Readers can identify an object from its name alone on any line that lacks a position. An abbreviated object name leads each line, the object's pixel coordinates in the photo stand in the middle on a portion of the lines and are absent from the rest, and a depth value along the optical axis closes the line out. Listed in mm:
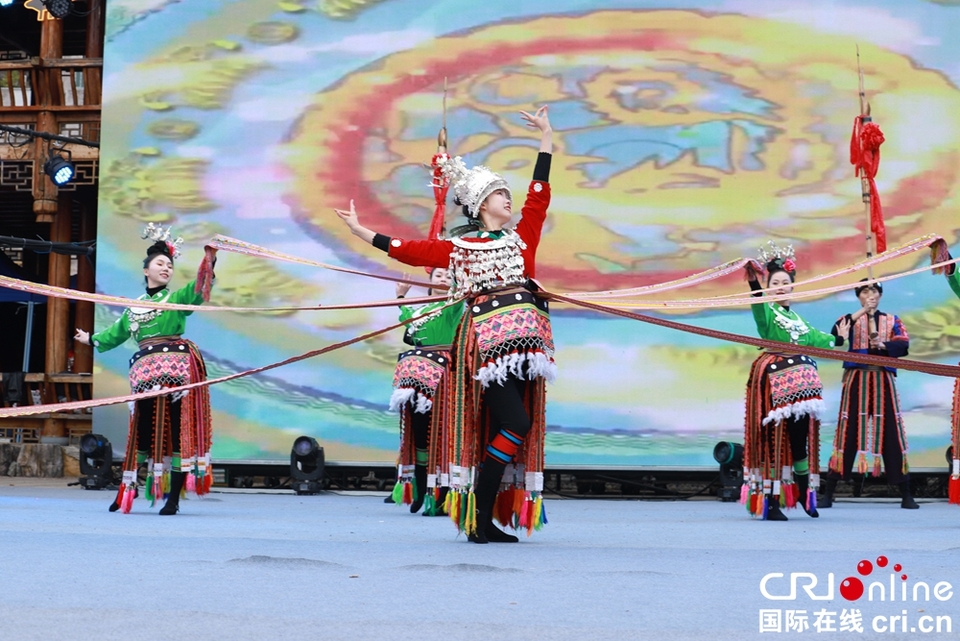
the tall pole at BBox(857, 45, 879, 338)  6543
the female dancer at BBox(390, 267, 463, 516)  7348
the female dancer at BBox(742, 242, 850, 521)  6574
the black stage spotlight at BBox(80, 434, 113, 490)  9609
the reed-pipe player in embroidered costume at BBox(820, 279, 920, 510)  8023
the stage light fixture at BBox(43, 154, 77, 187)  10570
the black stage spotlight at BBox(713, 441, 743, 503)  9102
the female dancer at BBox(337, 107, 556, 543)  4723
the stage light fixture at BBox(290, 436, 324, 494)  9477
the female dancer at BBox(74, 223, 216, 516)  6414
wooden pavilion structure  11164
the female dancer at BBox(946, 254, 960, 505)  6699
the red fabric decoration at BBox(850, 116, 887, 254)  6703
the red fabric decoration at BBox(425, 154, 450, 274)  6609
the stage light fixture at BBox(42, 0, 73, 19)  10367
